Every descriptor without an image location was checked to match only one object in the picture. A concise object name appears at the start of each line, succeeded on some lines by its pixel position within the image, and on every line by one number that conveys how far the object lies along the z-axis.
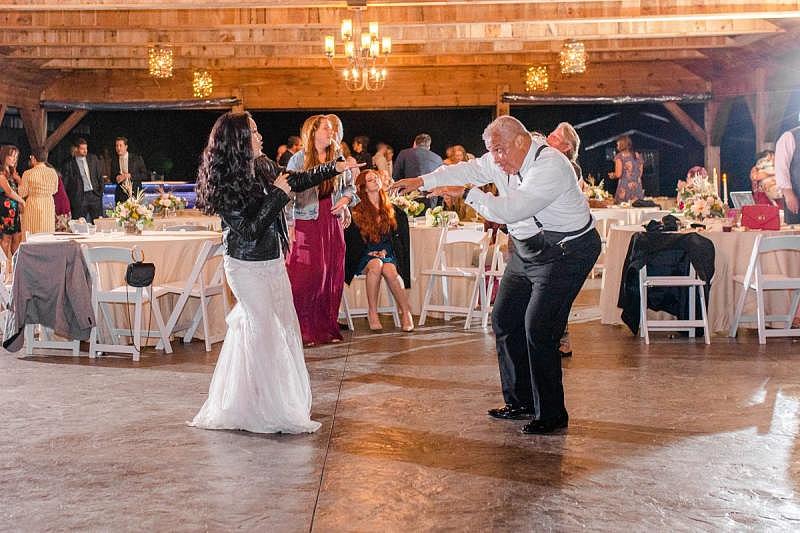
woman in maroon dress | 7.54
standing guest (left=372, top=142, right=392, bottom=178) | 12.40
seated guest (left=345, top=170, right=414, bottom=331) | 8.38
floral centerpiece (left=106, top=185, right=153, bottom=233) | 8.11
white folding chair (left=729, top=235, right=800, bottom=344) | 7.30
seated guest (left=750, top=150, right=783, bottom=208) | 9.52
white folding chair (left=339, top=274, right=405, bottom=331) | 8.39
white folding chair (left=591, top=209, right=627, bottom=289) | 11.84
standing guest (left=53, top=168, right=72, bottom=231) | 13.80
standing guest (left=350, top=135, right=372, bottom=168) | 14.27
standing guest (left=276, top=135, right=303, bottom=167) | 11.94
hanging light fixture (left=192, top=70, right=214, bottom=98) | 16.12
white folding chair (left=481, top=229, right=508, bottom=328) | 8.48
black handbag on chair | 6.86
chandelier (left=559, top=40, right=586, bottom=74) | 12.66
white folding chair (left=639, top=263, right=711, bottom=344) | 7.50
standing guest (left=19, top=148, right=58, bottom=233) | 12.52
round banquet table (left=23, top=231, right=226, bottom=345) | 7.55
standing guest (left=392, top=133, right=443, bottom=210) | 12.71
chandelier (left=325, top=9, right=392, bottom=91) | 10.31
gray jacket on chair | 7.14
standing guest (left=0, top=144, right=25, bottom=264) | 11.88
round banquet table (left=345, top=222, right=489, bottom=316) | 9.02
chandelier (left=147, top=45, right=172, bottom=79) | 12.49
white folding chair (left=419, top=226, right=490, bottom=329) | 8.45
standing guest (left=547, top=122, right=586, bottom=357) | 6.52
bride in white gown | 4.93
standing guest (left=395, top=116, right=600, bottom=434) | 4.62
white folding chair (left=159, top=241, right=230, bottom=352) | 7.26
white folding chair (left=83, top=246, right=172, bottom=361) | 7.04
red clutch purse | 7.95
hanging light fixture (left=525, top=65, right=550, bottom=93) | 15.74
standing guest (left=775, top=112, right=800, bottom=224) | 7.89
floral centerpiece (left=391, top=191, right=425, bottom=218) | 9.45
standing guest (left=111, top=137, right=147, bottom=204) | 13.73
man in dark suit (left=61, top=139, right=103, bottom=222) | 14.05
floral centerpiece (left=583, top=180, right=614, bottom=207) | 12.83
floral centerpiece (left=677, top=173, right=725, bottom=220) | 8.46
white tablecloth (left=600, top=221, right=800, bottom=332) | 7.84
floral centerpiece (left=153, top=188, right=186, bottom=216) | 10.36
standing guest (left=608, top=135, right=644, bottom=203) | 14.28
